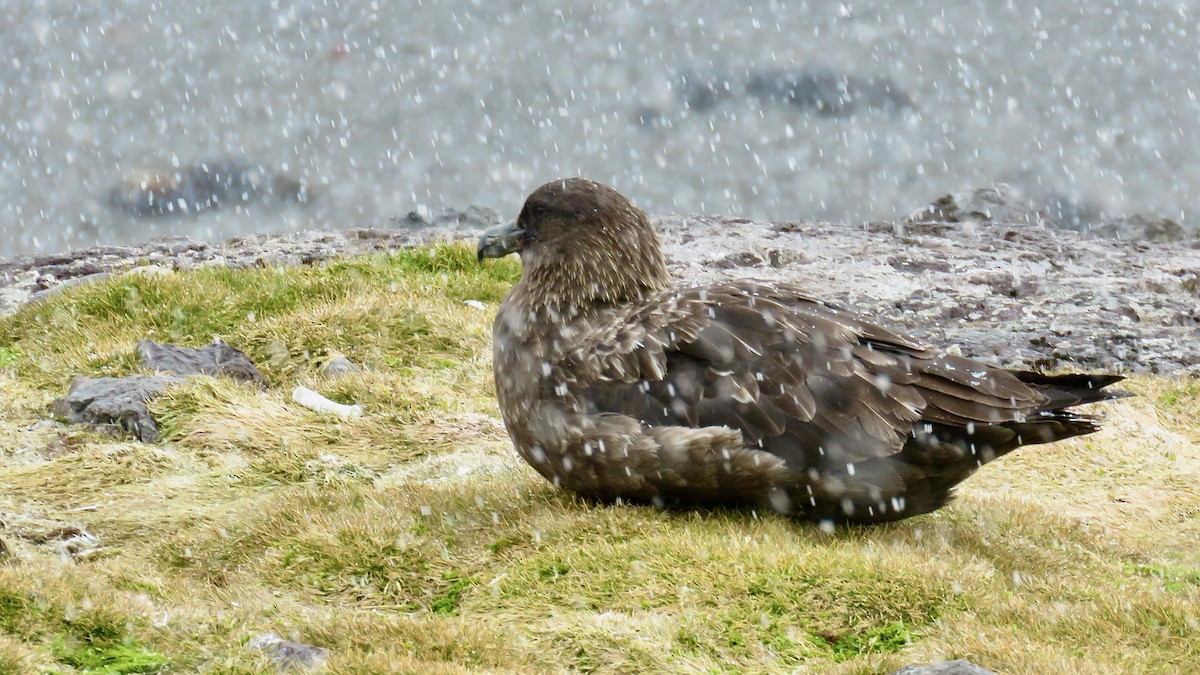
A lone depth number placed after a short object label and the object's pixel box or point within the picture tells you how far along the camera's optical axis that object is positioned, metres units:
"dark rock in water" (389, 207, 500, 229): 29.11
